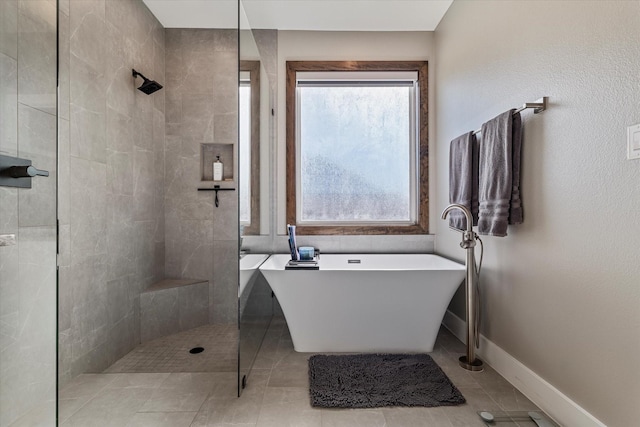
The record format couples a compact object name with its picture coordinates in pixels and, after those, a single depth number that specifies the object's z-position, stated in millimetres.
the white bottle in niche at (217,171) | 2676
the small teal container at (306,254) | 2469
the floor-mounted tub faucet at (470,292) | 1852
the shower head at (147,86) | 2320
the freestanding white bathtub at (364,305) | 1961
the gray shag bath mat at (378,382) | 1535
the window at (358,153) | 2861
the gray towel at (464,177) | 2000
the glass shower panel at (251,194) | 1653
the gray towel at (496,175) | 1605
